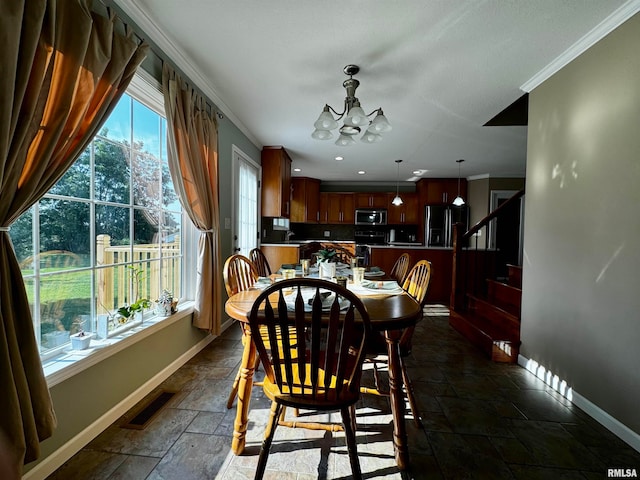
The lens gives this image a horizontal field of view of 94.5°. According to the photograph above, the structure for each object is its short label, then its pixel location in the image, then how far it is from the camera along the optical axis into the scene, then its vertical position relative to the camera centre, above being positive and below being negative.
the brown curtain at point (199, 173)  2.07 +0.47
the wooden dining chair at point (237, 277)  1.83 -0.30
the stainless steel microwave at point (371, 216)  6.95 +0.50
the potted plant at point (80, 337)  1.51 -0.55
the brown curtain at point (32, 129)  1.01 +0.39
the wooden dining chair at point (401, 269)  2.72 -0.31
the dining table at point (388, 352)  1.35 -0.60
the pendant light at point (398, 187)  5.28 +1.23
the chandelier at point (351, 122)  1.99 +0.82
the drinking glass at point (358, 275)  2.08 -0.27
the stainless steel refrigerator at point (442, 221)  6.45 +0.39
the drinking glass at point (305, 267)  2.34 -0.25
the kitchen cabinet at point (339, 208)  7.09 +0.68
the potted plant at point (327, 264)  2.10 -0.20
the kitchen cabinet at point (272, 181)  4.37 +0.80
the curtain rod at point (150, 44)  1.50 +1.18
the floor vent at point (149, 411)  1.66 -1.07
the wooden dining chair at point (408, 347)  1.69 -0.64
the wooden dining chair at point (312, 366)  1.11 -0.52
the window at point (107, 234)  1.38 -0.01
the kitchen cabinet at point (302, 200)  6.85 +0.83
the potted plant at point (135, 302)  1.82 -0.47
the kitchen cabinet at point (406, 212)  6.88 +0.61
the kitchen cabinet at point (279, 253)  4.50 -0.28
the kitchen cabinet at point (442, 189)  6.55 +1.11
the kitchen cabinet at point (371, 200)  7.03 +0.89
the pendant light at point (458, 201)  5.52 +0.72
